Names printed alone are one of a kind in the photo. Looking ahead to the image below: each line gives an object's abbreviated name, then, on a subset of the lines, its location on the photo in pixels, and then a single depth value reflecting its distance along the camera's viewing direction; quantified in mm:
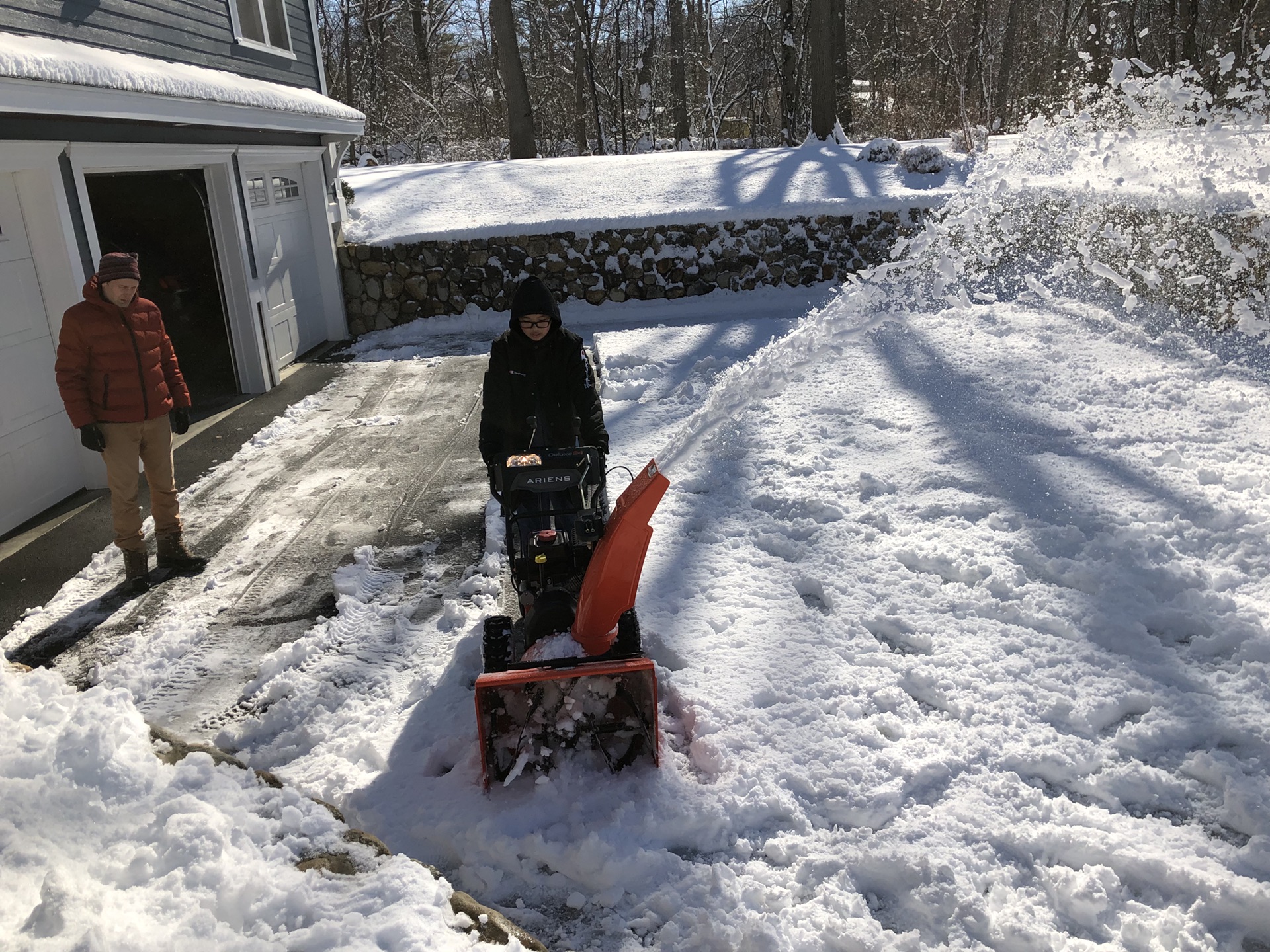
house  6168
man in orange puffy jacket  5023
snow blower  3070
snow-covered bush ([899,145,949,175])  14461
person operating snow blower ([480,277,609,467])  4047
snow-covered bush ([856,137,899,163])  15414
